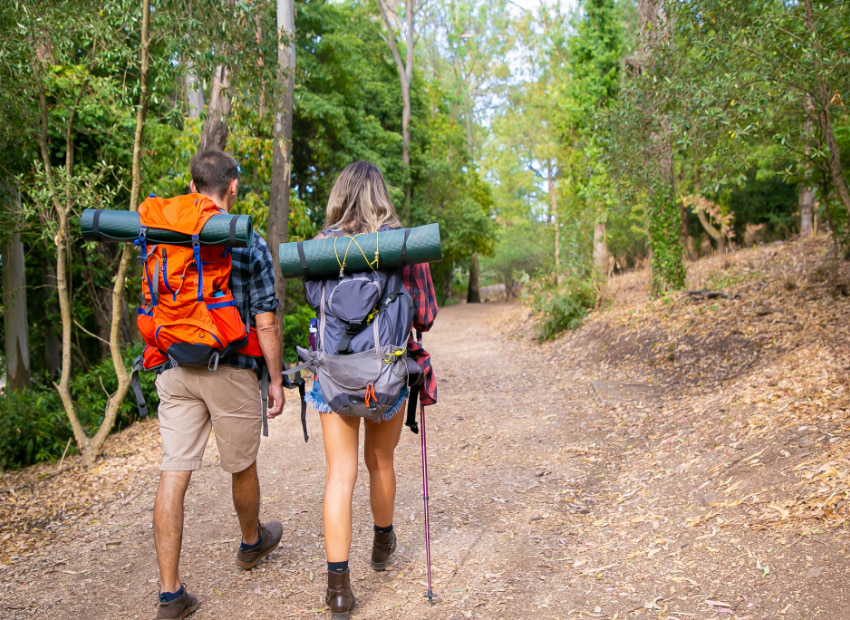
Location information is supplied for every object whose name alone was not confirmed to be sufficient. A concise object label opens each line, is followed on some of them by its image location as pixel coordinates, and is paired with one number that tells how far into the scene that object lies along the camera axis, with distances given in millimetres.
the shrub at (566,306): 11430
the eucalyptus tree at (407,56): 21547
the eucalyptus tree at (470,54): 27516
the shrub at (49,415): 6414
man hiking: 2727
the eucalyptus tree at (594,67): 13945
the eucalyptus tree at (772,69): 4906
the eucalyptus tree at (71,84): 5027
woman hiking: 2689
